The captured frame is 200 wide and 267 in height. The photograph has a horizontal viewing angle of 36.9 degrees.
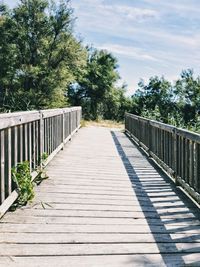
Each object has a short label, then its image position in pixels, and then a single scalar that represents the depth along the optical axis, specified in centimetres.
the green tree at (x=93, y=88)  2651
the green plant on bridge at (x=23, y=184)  302
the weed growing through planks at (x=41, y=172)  397
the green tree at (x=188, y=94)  3000
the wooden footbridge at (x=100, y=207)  216
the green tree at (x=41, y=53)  2218
